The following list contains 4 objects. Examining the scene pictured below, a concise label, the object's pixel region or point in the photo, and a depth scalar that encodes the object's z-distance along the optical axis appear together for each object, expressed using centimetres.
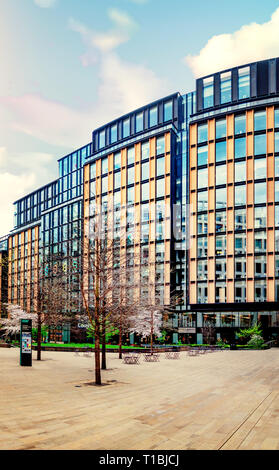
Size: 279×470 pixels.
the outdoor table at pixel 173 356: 3347
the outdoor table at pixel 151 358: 3122
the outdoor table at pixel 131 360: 2888
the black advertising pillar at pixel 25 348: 2686
